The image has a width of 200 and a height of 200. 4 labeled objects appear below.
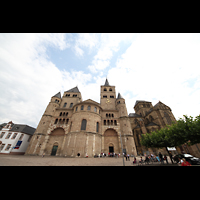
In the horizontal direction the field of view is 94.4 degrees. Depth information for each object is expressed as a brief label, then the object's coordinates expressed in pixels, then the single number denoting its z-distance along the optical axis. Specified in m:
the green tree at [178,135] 11.57
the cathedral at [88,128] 22.36
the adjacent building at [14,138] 26.56
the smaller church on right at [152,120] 30.60
